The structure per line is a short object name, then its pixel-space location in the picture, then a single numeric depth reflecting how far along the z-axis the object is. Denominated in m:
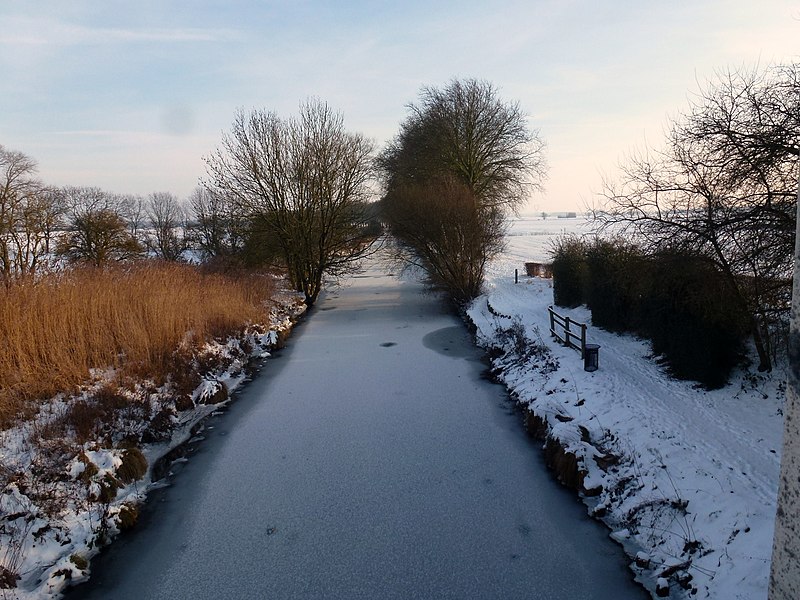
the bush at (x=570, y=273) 14.16
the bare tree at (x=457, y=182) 17.69
